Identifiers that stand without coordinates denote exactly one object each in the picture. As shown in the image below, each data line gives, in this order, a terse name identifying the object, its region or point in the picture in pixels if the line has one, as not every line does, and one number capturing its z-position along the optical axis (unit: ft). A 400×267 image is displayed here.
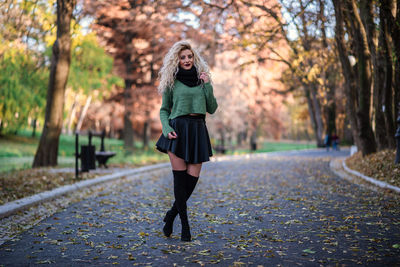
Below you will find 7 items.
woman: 16.49
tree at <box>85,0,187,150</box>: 82.79
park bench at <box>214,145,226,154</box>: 104.17
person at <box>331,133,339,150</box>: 111.14
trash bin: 40.09
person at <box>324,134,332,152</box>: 105.97
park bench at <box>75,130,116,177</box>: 40.01
